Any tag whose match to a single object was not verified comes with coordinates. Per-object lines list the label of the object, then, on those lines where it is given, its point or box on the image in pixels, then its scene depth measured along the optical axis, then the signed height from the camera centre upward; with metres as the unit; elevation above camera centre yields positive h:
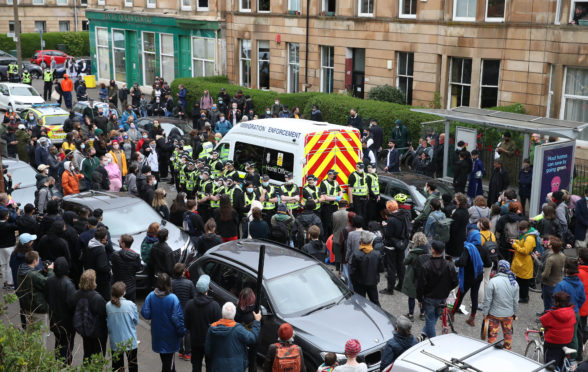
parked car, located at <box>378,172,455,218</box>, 14.09 -3.63
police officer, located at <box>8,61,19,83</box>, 36.53 -3.31
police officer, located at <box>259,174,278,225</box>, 13.38 -3.60
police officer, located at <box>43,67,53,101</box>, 33.62 -3.49
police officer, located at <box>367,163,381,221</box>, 14.11 -3.62
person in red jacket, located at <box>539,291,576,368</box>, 8.35 -3.75
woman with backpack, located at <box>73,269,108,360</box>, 8.30 -3.59
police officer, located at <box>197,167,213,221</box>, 13.92 -3.69
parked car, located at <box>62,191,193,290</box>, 12.14 -3.76
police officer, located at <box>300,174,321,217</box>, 13.42 -3.44
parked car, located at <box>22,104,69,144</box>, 23.38 -3.67
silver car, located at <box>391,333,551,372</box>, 6.09 -3.14
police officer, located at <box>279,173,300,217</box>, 13.37 -3.53
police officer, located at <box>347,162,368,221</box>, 14.04 -3.58
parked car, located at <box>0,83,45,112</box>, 29.48 -3.67
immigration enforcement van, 14.26 -2.87
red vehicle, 47.09 -3.09
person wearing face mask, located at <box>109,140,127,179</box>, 16.71 -3.55
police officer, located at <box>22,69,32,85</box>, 34.74 -3.30
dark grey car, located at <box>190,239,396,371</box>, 8.32 -3.79
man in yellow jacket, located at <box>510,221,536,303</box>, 10.90 -3.86
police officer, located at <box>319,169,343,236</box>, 13.64 -3.60
